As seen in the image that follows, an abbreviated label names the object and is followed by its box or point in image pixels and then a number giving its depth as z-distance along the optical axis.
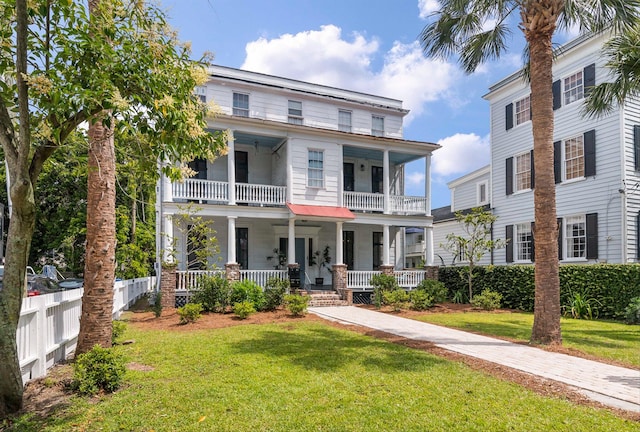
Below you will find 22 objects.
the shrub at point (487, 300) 15.43
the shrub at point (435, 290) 16.05
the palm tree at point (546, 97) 8.68
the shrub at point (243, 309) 12.01
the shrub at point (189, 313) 11.11
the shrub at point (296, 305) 12.50
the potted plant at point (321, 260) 19.69
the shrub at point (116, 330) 8.07
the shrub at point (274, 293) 13.81
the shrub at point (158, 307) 12.29
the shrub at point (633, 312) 11.98
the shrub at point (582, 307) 13.43
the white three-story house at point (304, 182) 16.39
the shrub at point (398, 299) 14.59
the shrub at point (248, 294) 13.61
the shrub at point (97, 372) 5.24
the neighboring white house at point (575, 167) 15.15
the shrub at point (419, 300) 14.86
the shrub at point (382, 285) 16.43
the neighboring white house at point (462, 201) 23.28
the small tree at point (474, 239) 16.61
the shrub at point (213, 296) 13.16
